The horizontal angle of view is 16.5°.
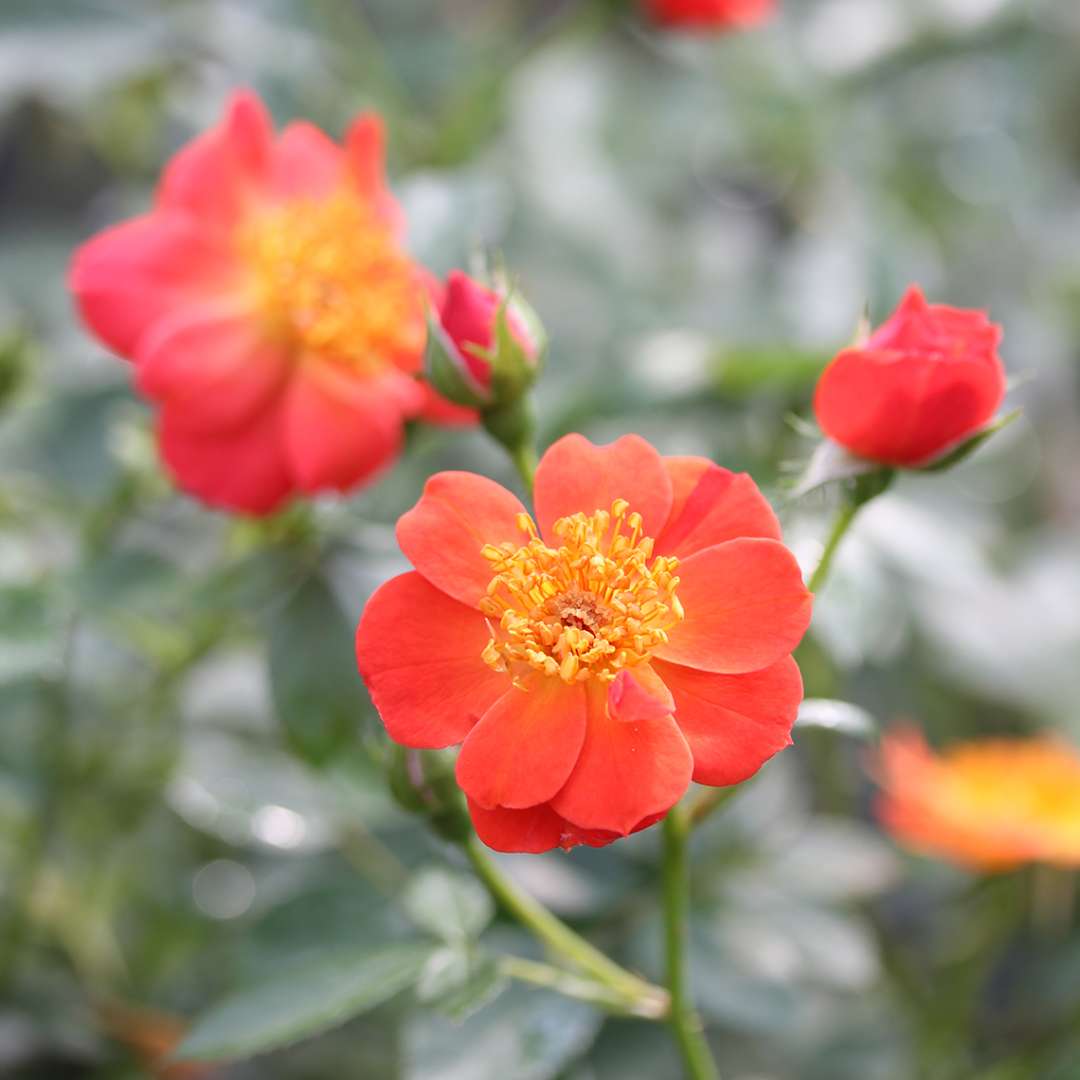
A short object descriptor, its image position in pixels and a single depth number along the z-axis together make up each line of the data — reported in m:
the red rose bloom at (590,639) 0.41
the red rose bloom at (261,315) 0.47
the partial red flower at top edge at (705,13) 0.62
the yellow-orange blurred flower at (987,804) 0.52
